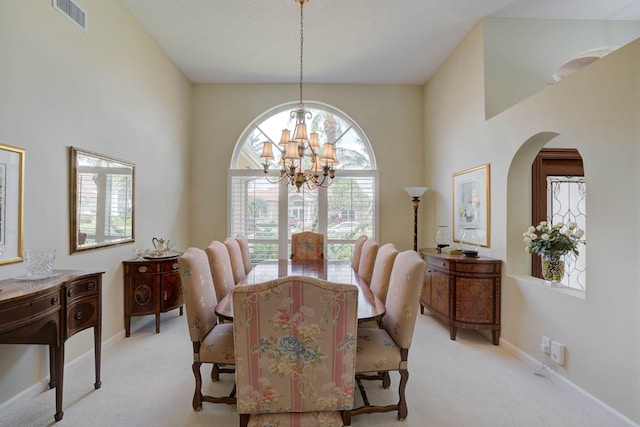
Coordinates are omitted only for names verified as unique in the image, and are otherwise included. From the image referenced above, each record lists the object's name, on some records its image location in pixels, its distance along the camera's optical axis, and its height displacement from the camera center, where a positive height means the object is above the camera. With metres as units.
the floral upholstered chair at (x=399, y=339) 1.80 -0.81
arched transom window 4.91 +0.26
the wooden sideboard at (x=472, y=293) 3.01 -0.80
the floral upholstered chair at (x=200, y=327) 1.85 -0.74
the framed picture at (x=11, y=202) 1.90 +0.06
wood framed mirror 2.48 +0.11
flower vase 2.52 -0.44
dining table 1.86 -0.57
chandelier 2.68 +0.54
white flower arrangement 2.47 -0.20
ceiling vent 2.31 +1.60
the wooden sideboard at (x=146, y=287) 3.14 -0.80
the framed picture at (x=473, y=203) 3.25 +0.14
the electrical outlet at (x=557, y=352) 2.28 -1.06
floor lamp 4.44 +0.23
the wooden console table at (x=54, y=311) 1.59 -0.59
